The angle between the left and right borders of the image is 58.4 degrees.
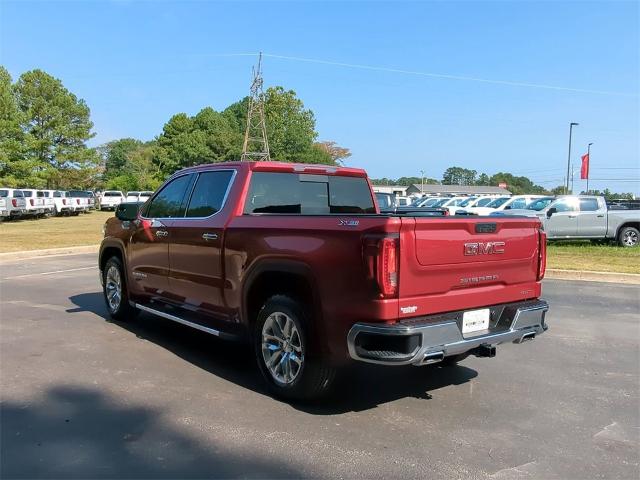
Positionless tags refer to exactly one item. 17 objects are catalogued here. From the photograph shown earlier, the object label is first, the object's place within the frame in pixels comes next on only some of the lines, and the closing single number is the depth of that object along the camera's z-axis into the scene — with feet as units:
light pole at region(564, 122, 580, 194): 147.13
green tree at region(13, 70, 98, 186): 131.95
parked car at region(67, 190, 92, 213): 124.06
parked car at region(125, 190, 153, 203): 149.89
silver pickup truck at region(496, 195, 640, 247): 59.11
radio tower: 158.30
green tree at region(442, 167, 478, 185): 623.11
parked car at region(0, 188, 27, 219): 96.63
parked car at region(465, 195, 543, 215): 69.51
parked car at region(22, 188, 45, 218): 102.59
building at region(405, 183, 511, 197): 402.52
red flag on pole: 147.06
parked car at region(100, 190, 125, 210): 155.28
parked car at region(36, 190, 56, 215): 110.73
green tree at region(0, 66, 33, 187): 112.69
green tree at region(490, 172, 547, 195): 540.48
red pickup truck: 12.77
